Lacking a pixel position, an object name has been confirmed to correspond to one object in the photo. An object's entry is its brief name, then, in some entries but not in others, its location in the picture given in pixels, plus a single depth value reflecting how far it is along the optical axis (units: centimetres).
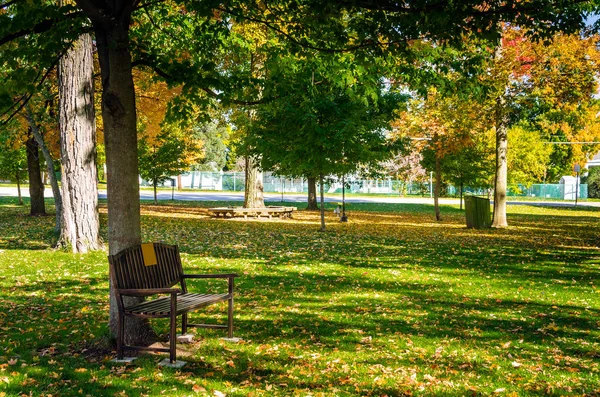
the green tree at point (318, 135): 1958
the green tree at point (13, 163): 3072
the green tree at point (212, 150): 8549
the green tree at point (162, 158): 3634
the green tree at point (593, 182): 6488
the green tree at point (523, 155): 4719
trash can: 2319
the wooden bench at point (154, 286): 570
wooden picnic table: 2608
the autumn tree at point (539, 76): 2030
